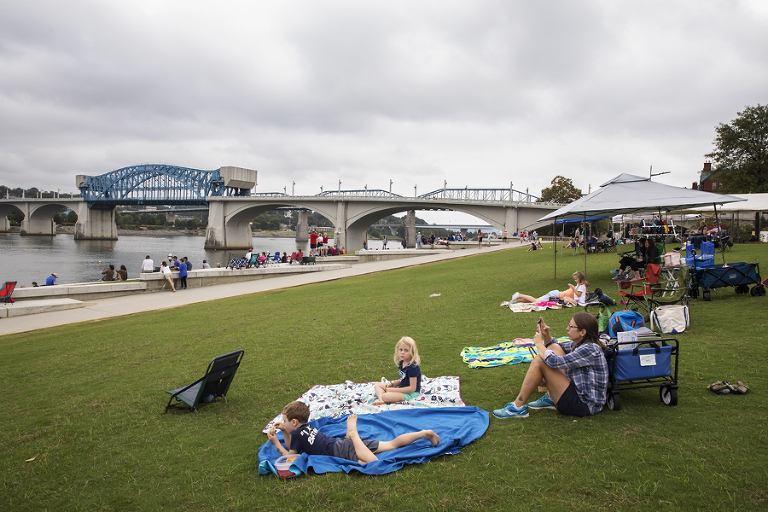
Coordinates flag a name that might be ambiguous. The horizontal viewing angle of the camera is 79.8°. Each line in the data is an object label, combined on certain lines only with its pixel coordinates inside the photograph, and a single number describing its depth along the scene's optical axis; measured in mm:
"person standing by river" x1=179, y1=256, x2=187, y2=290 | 20977
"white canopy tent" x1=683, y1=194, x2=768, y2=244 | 20812
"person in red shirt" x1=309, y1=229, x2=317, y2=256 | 33281
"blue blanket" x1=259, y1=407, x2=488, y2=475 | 3986
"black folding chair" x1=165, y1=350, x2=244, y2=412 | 5457
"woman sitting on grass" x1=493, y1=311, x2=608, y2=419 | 4547
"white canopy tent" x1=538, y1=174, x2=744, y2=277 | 11109
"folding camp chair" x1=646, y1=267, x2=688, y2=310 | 8133
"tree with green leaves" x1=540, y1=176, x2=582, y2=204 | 62403
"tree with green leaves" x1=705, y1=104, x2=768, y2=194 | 42531
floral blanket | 5176
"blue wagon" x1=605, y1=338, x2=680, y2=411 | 4633
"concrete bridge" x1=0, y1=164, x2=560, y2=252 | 62969
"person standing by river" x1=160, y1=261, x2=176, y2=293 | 20828
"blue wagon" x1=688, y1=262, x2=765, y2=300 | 9352
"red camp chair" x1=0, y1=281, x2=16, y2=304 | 16203
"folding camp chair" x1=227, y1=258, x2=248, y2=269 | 28284
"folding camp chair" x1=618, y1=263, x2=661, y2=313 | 8312
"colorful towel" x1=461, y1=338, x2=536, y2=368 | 6586
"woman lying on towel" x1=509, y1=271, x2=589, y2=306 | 10094
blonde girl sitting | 5328
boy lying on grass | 4160
